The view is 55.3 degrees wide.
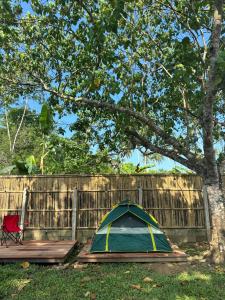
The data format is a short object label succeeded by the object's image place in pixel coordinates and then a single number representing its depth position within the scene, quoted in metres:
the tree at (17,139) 17.42
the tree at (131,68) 4.45
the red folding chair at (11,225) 5.78
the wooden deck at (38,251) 4.69
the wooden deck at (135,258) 4.67
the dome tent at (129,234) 5.02
